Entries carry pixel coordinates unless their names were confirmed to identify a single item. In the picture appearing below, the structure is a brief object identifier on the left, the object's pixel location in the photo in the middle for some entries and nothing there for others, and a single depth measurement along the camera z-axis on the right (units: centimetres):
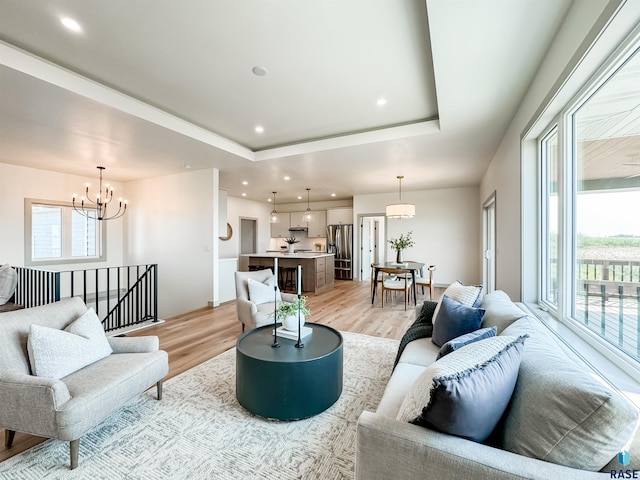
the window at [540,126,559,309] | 236
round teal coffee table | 196
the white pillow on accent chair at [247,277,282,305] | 378
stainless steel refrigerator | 900
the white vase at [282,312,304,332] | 249
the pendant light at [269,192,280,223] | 870
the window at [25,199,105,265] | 531
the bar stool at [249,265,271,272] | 776
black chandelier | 603
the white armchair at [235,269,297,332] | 336
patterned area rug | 156
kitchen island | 695
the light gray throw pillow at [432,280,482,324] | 233
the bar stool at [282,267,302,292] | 747
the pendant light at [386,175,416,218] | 584
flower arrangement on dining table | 583
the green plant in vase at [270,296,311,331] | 245
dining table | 529
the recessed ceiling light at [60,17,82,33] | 198
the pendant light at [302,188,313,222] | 858
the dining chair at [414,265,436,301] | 537
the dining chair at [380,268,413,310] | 518
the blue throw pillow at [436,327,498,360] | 137
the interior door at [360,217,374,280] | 888
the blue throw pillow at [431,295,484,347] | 200
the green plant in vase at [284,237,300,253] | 842
